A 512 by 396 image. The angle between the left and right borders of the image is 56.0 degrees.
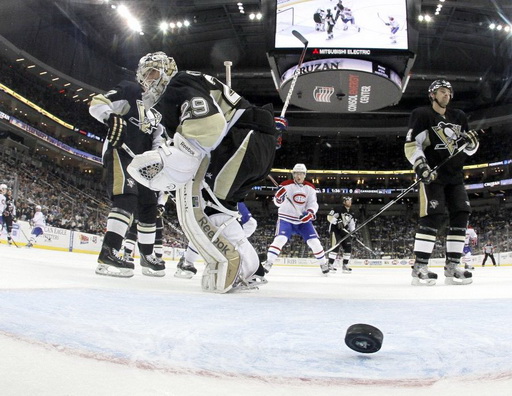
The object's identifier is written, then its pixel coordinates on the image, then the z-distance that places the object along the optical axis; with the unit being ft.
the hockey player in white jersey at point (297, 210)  20.44
